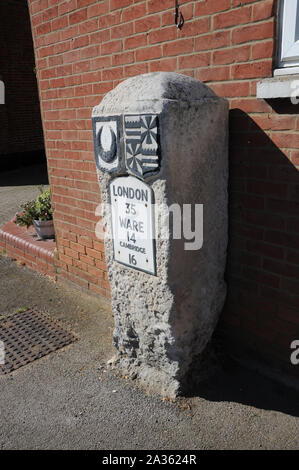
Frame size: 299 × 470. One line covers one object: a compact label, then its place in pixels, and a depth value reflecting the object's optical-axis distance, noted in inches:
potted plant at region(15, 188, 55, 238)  191.0
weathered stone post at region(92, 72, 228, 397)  85.1
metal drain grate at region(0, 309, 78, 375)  123.9
